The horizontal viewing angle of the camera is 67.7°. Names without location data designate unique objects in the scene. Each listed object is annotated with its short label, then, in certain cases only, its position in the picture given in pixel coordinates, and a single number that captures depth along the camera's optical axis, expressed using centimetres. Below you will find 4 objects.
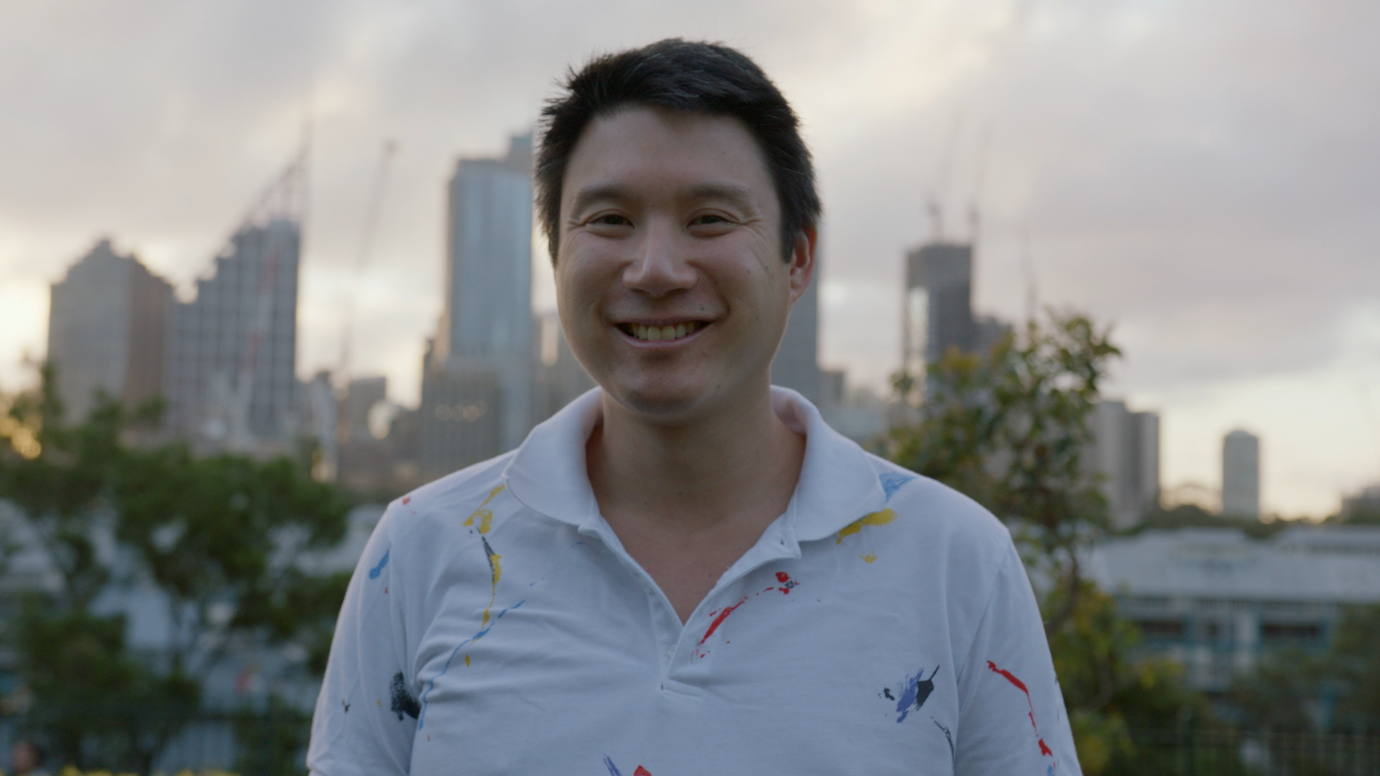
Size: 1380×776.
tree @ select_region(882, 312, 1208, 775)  401
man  123
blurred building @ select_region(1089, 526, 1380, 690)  3684
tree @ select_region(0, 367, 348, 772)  1293
